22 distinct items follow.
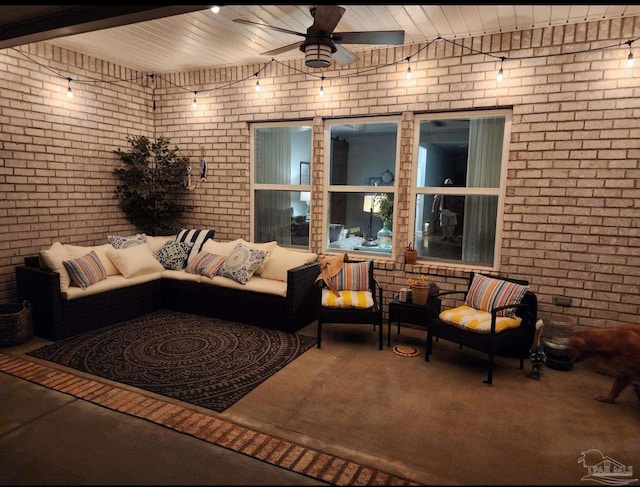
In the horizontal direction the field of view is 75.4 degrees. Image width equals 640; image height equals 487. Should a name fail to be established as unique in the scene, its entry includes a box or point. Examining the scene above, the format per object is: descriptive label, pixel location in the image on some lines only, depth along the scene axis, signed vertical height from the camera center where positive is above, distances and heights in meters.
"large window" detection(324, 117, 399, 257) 4.82 +0.17
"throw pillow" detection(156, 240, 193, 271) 5.04 -0.76
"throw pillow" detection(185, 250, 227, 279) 4.68 -0.80
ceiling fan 3.07 +1.22
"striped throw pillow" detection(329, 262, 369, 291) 4.30 -0.84
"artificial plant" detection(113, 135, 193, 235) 5.35 +0.13
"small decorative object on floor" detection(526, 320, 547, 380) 3.41 -1.32
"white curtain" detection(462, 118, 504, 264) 4.27 +0.19
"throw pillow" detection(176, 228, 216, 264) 5.19 -0.55
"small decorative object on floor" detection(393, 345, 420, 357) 3.80 -1.41
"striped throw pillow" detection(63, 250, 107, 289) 4.05 -0.78
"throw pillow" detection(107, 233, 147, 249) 4.80 -0.57
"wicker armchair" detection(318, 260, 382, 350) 3.88 -1.10
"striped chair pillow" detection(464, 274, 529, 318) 3.56 -0.82
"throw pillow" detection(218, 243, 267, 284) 4.49 -0.75
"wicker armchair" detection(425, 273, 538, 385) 3.31 -1.10
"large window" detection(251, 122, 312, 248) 5.33 +0.16
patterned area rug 3.08 -1.40
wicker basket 3.70 -1.24
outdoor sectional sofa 3.92 -1.03
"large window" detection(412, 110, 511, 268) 4.27 +0.17
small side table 3.95 -1.09
